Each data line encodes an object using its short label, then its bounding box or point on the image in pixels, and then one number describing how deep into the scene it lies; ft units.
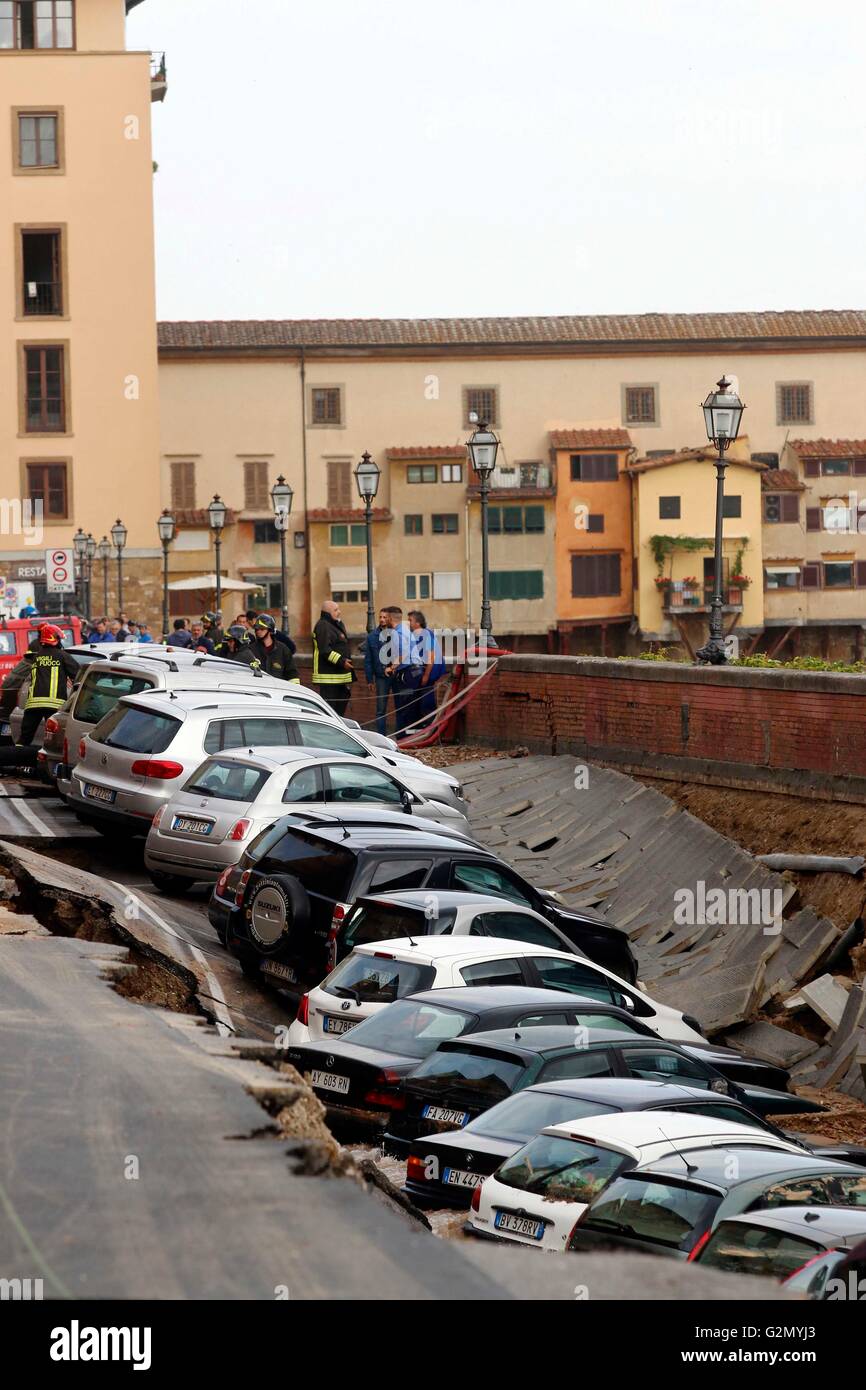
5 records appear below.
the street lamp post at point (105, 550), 207.66
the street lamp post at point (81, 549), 199.00
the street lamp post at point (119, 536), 198.39
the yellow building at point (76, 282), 211.00
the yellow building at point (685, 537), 260.21
